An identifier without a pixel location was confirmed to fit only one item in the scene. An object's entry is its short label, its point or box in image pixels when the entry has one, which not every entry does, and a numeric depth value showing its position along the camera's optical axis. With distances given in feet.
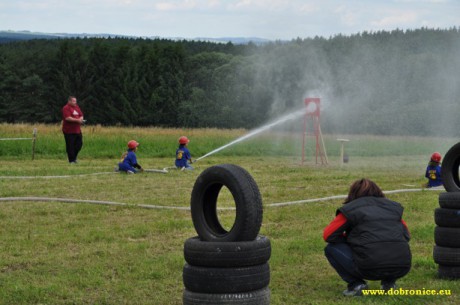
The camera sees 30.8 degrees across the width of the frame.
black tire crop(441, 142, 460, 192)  30.68
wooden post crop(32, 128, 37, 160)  87.19
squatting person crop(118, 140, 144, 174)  67.62
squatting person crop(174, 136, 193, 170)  71.10
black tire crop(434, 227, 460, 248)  28.99
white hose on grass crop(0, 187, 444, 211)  46.83
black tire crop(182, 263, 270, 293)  22.70
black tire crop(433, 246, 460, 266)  29.04
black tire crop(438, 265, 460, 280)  29.14
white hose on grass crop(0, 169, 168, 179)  63.05
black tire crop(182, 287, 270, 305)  22.67
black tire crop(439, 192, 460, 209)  28.94
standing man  79.25
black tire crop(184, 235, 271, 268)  22.74
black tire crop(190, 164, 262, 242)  22.87
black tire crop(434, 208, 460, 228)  28.94
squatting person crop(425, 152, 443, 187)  57.26
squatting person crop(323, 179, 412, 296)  25.82
